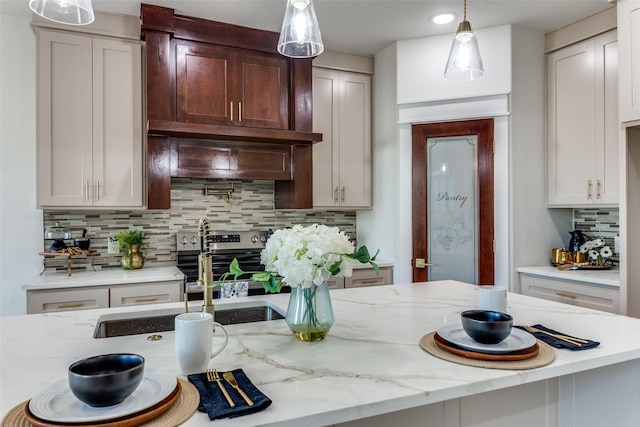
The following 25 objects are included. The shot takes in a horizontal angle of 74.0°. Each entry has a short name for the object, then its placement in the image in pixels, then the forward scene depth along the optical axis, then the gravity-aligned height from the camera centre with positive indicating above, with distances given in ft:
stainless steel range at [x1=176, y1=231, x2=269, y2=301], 9.80 -0.96
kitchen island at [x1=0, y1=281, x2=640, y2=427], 2.96 -1.26
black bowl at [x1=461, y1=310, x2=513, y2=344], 3.59 -0.99
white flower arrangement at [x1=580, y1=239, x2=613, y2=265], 9.80 -0.94
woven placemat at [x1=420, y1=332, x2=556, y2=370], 3.43 -1.24
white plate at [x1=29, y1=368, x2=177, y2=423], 2.50 -1.18
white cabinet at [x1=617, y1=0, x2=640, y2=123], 7.96 +2.90
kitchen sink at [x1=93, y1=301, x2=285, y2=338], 5.11 -1.33
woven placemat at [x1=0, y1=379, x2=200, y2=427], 2.54 -1.24
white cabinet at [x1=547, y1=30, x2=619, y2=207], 9.32 +2.03
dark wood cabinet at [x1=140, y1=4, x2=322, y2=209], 9.38 +2.57
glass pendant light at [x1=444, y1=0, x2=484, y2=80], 6.04 +2.31
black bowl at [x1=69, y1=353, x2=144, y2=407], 2.50 -1.01
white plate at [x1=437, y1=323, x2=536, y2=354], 3.64 -1.17
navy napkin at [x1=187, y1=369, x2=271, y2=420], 2.67 -1.23
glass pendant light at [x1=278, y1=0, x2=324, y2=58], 5.13 +2.32
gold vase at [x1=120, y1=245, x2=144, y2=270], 9.89 -1.02
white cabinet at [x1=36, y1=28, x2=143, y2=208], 8.93 +2.06
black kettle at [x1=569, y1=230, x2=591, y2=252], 10.30 -0.70
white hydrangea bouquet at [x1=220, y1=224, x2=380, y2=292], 3.89 -0.42
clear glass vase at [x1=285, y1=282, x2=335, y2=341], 4.10 -0.96
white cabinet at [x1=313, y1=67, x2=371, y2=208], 11.66 +2.09
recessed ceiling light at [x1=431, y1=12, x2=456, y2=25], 9.58 +4.46
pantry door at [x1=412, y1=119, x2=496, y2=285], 10.33 +0.27
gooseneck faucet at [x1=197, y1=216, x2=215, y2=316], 4.63 -0.58
